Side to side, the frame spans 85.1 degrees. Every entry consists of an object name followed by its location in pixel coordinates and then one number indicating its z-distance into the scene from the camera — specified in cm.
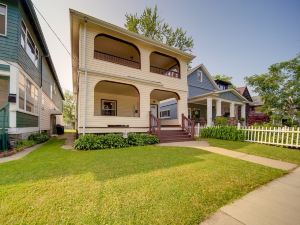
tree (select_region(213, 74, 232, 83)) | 4322
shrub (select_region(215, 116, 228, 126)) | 1454
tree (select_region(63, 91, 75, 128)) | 4825
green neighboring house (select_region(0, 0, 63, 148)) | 720
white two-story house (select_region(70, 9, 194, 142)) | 930
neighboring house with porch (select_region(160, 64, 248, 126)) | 1823
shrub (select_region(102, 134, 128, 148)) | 838
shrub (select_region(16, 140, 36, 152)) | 722
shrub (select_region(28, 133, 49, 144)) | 938
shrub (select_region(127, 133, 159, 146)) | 920
